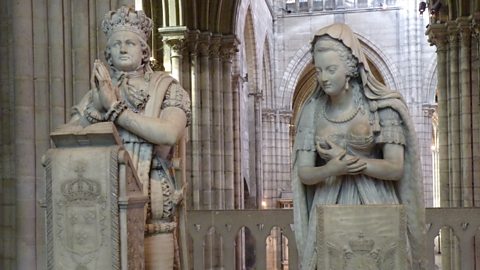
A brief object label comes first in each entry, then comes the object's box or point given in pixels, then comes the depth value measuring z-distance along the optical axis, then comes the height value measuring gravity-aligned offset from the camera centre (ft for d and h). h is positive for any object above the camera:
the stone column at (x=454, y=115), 41.63 +1.17
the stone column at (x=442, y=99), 43.86 +2.30
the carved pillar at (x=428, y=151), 92.94 -2.52
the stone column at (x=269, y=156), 88.48 -2.74
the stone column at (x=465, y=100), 40.88 +2.06
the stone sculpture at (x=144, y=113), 10.02 +0.41
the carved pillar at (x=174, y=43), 45.55 +6.64
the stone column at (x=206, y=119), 47.09 +1.33
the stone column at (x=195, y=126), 46.09 +0.81
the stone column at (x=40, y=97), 17.21 +1.16
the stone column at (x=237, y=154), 55.42 -1.52
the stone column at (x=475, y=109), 39.93 +1.47
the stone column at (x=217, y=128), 48.11 +0.67
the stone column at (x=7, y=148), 17.04 -0.21
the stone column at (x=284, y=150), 90.84 -2.08
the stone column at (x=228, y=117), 49.37 +1.53
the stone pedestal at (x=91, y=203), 8.82 -0.88
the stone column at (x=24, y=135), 16.99 +0.13
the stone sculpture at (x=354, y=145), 10.04 -0.16
